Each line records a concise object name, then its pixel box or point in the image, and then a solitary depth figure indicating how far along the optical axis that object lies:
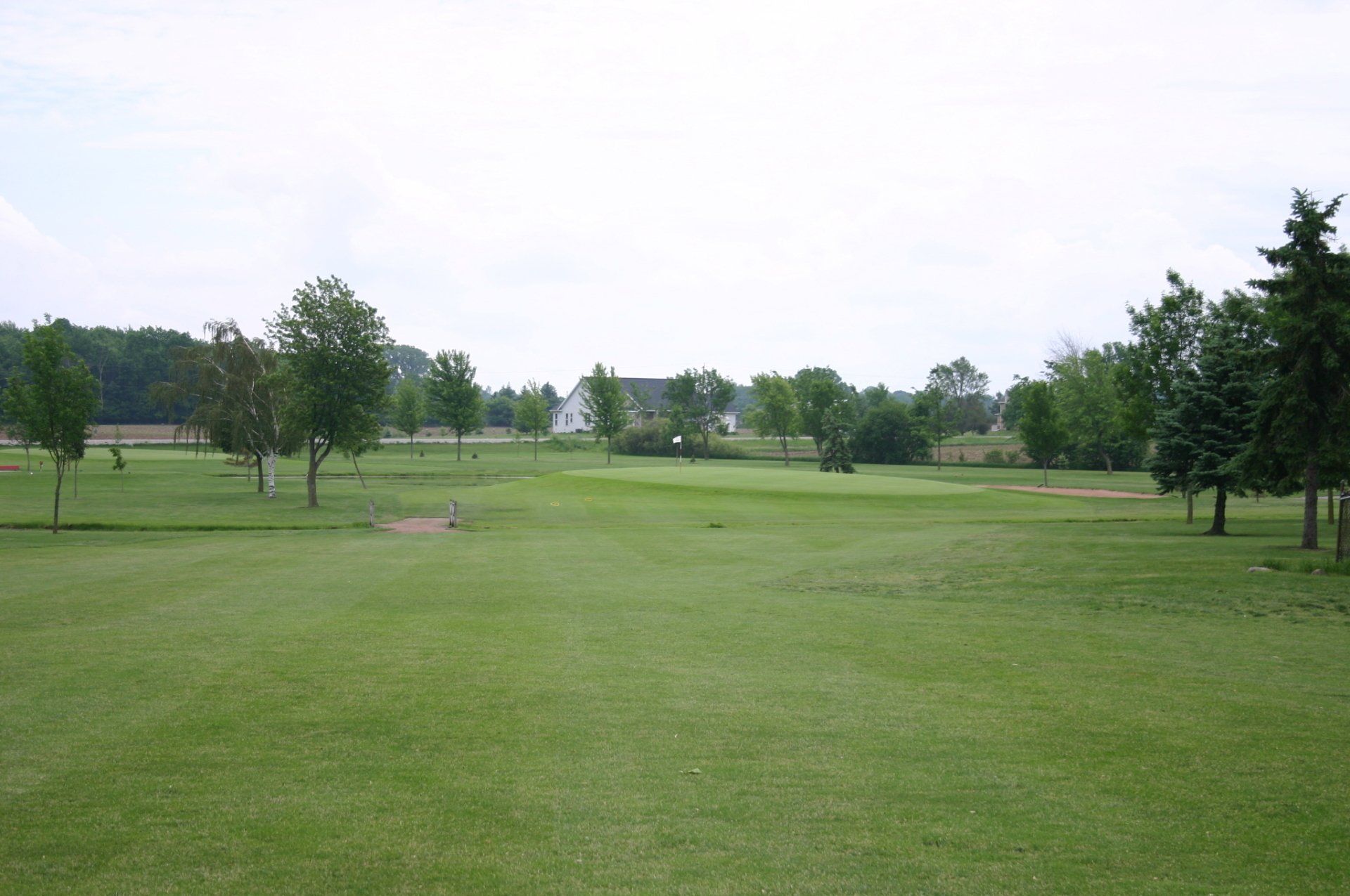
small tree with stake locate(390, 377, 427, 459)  101.44
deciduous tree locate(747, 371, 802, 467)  97.56
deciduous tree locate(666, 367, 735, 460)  109.62
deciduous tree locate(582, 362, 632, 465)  98.06
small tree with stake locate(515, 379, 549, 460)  104.00
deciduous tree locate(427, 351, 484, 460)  94.94
